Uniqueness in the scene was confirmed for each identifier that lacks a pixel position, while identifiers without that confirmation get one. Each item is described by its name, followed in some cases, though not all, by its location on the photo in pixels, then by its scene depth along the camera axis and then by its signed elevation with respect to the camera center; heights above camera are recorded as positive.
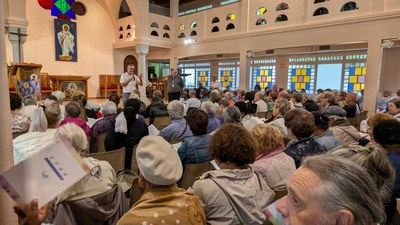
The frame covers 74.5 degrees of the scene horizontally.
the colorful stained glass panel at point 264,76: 12.59 +0.33
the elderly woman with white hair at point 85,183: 1.43 -0.60
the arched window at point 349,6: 7.61 +2.27
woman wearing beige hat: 1.11 -0.51
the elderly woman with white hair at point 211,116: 3.66 -0.50
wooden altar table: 12.13 -0.16
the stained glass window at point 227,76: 14.23 +0.32
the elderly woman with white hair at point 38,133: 2.26 -0.51
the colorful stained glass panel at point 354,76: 10.26 +0.34
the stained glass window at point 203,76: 15.59 +0.32
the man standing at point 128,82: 6.88 -0.06
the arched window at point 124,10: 14.15 +3.73
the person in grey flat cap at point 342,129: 2.98 -0.52
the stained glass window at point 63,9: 12.13 +3.22
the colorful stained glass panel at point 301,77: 11.43 +0.29
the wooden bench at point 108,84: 13.80 -0.25
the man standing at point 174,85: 7.99 -0.13
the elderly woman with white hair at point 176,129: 3.21 -0.59
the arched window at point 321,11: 8.15 +2.27
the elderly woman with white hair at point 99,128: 3.32 -0.62
